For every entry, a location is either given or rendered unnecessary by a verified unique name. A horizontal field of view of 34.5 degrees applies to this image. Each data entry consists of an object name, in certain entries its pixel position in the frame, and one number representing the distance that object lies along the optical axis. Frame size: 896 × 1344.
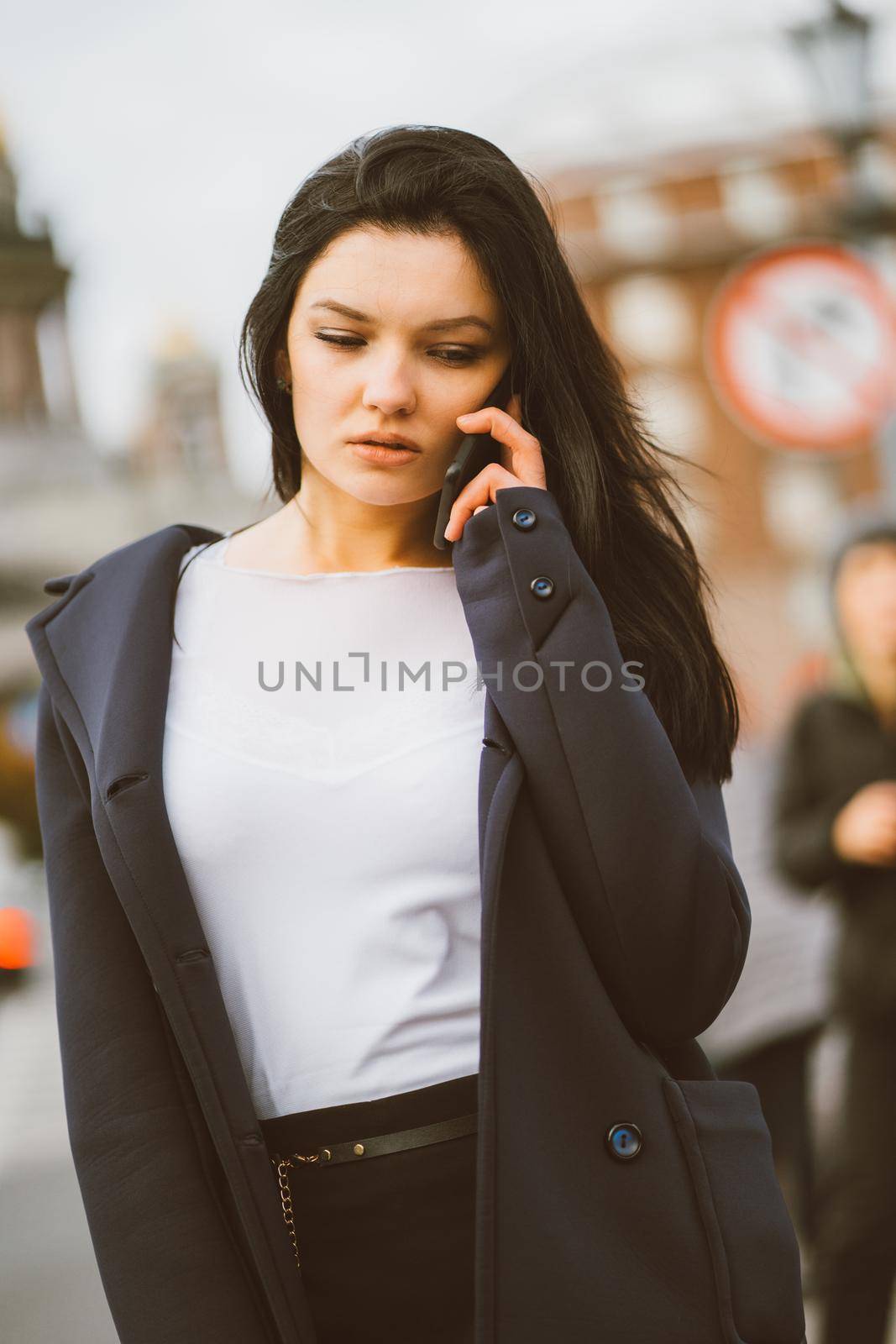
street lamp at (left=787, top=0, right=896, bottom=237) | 5.43
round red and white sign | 4.95
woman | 1.68
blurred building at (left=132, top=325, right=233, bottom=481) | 32.25
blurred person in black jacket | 3.35
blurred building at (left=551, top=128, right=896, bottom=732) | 36.41
